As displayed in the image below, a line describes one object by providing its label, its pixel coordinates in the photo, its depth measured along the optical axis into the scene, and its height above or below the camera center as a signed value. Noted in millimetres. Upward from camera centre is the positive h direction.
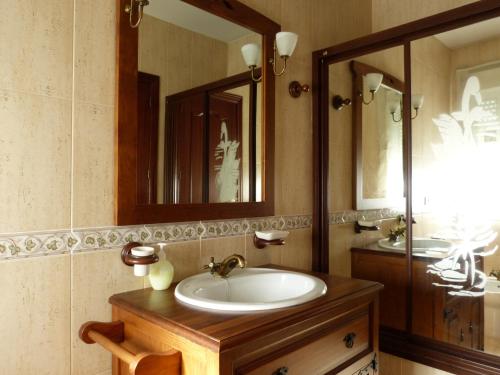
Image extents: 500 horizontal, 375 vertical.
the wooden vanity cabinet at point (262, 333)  923 -394
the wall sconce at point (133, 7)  1264 +610
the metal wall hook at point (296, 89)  1928 +522
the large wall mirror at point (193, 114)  1279 +297
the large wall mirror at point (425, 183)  1519 +34
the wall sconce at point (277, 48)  1663 +629
